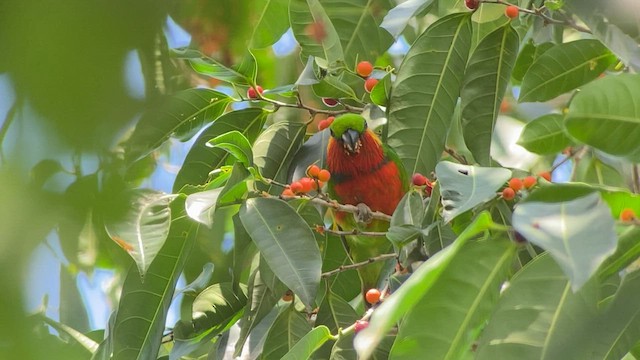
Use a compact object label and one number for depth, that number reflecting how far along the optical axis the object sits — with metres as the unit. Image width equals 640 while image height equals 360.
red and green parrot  7.00
